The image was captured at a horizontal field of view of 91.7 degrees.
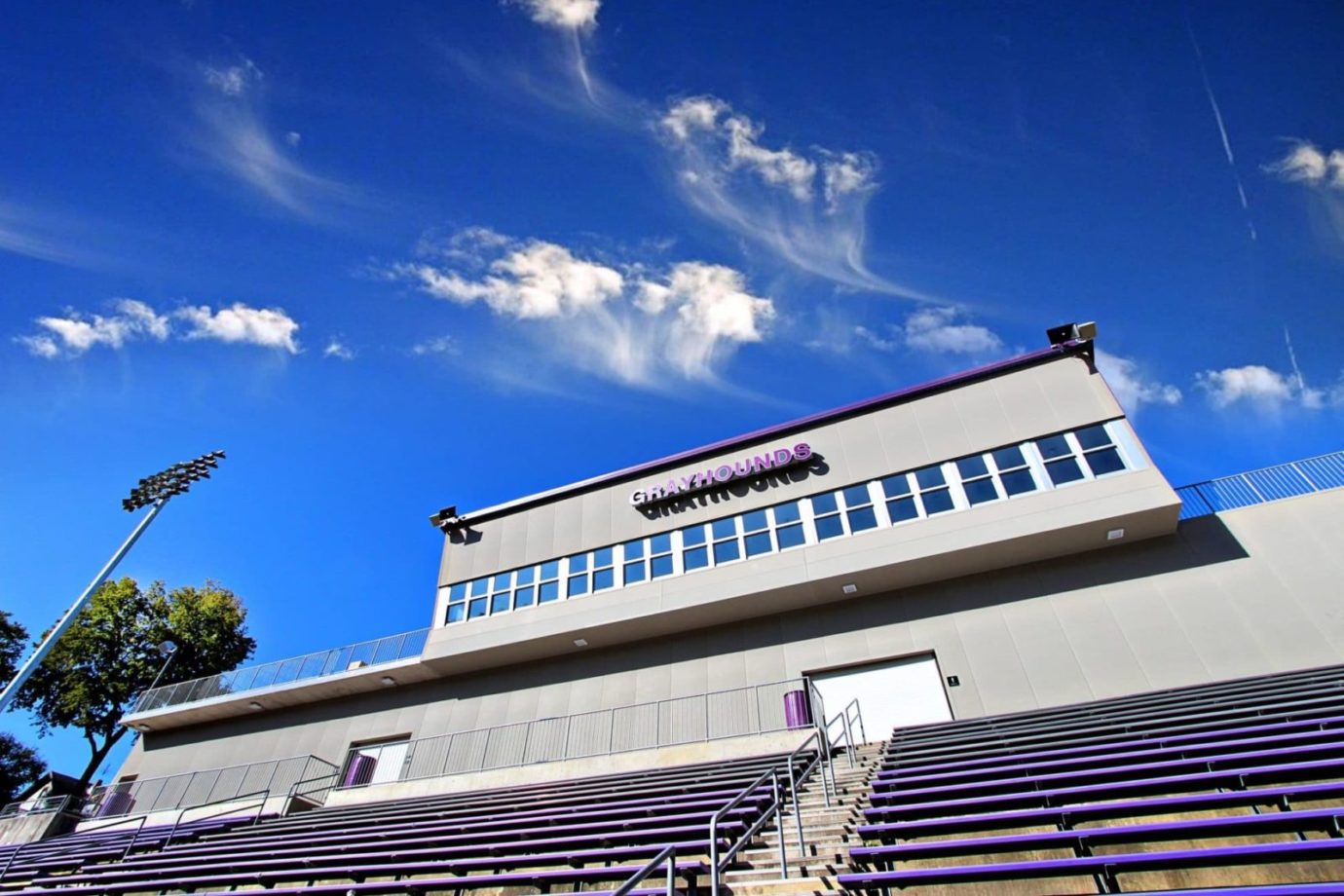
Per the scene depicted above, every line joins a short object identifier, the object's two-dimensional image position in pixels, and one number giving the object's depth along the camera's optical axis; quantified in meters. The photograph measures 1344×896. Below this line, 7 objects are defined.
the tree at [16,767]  35.16
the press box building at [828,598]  13.17
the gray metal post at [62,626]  15.98
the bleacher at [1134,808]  4.90
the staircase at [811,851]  5.77
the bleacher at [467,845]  7.45
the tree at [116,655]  31.50
